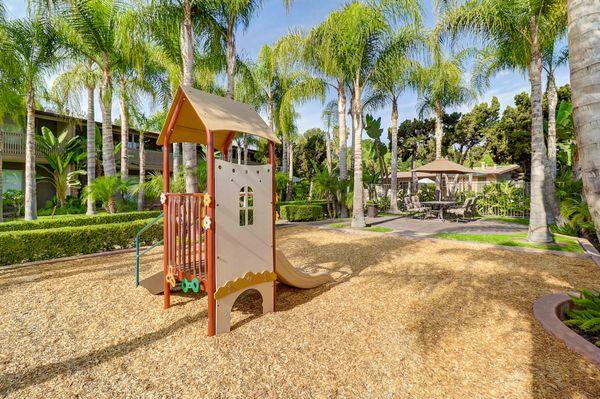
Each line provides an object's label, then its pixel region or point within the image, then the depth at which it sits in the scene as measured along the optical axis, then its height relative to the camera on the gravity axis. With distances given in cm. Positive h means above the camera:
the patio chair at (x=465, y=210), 1309 -63
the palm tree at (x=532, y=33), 830 +493
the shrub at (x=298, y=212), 1594 -78
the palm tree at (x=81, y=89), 1327 +555
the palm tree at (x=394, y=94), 1296 +549
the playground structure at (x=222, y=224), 377 -37
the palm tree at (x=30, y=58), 994 +511
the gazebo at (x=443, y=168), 1462 +148
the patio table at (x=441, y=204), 1349 -34
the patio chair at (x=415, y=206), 1491 -45
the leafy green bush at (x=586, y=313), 346 -150
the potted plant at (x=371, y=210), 1581 -68
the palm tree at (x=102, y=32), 1034 +624
